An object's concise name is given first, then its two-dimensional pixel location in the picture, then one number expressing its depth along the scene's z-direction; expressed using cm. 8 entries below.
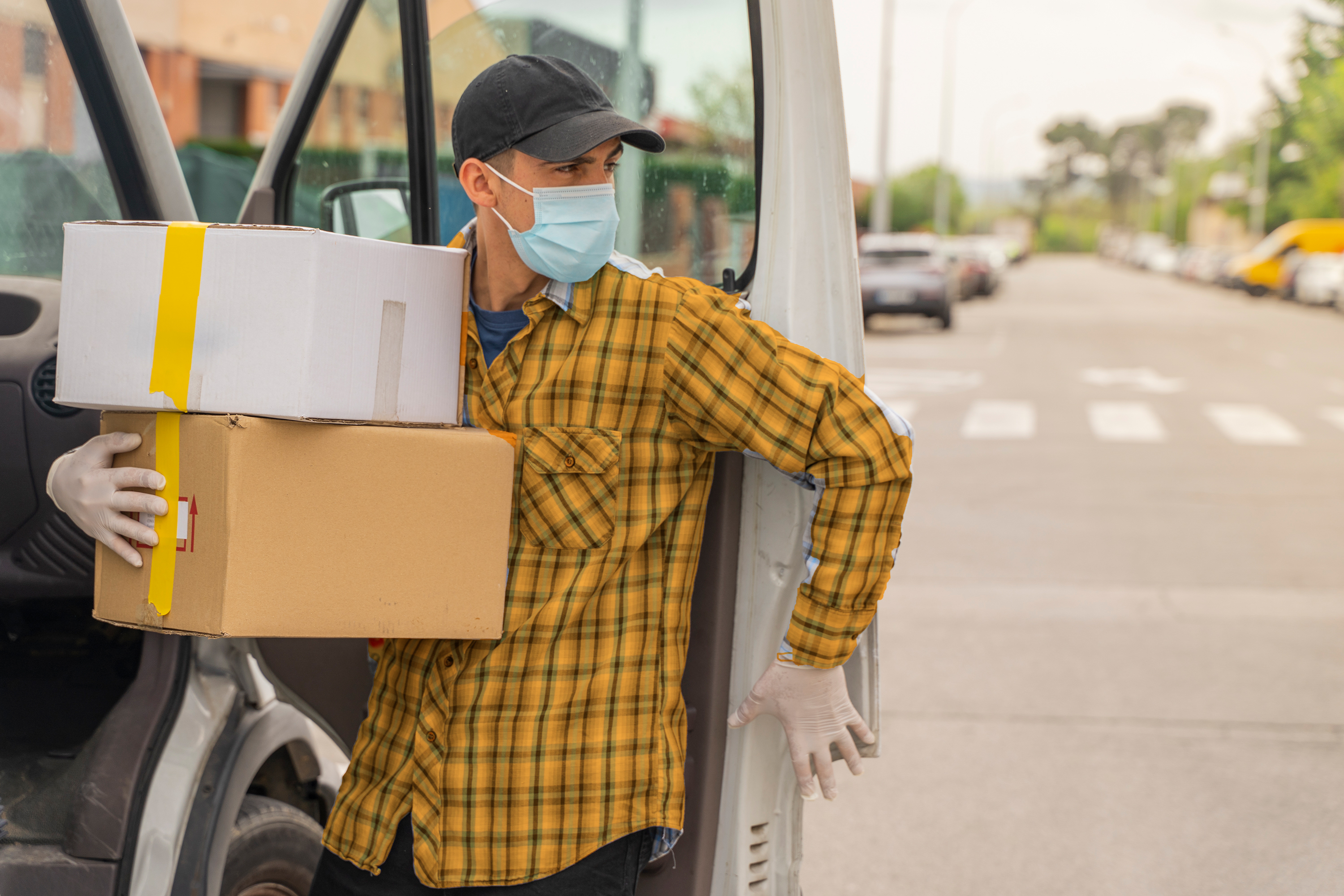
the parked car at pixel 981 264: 3959
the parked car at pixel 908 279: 2486
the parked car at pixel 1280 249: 4022
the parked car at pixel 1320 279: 3356
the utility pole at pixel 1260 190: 5972
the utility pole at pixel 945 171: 4919
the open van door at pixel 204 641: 220
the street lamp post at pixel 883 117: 3141
